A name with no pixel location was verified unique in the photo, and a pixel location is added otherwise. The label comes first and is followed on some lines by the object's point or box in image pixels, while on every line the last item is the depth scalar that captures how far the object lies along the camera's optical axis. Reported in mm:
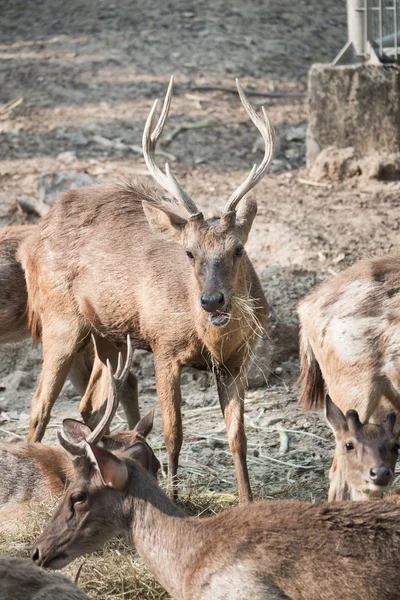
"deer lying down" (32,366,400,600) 10687
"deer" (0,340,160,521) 14241
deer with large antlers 14984
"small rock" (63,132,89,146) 27469
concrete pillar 24156
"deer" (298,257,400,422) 14766
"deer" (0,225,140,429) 17766
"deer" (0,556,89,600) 10477
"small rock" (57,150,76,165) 26516
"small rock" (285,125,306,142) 27406
